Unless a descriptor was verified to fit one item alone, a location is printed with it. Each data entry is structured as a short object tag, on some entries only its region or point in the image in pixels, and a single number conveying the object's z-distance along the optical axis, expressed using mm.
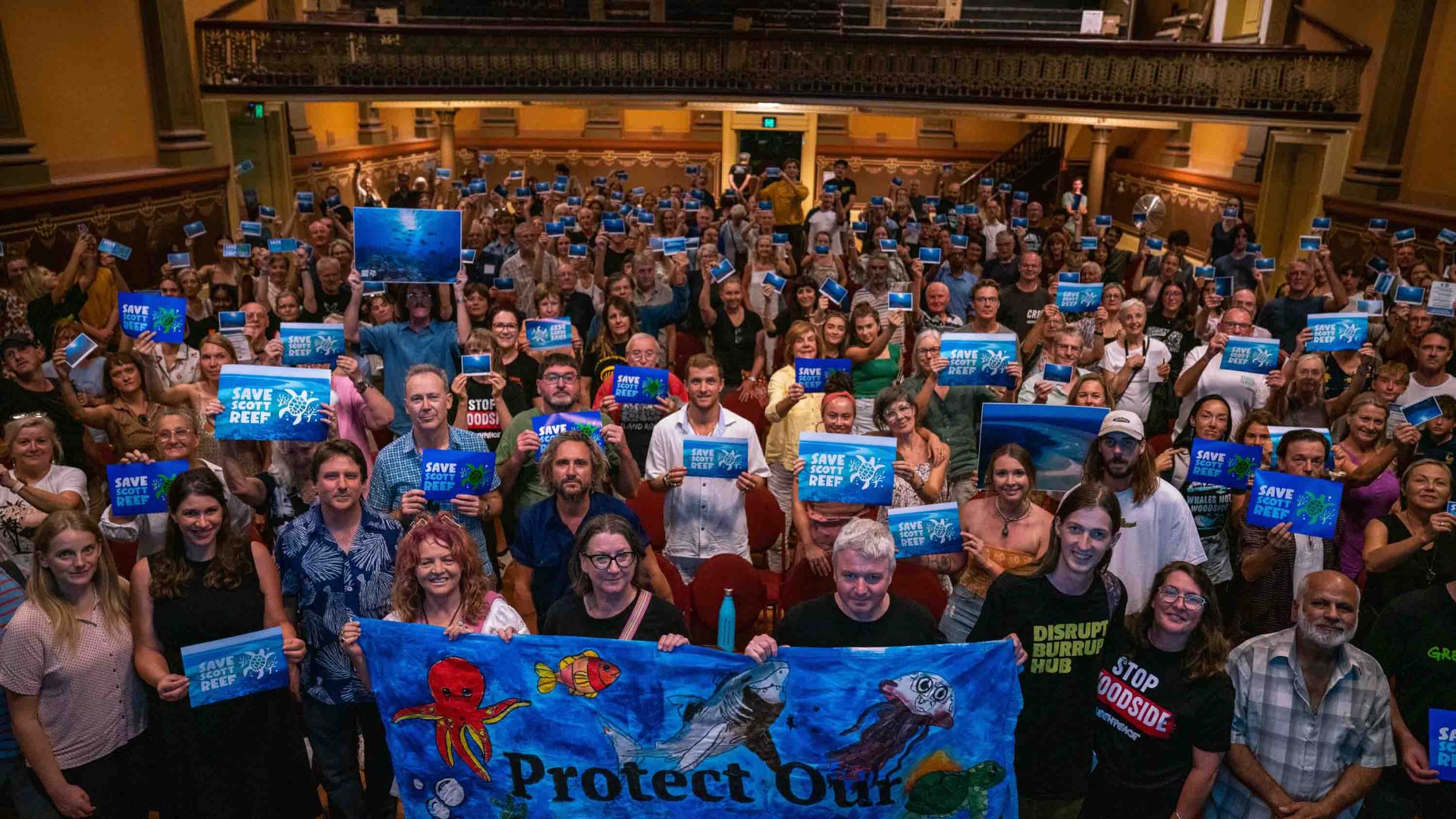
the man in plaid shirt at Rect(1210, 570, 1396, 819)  3371
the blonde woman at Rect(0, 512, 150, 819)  3373
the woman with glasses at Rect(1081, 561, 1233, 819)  3291
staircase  22250
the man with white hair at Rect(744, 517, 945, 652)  3418
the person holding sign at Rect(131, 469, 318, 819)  3539
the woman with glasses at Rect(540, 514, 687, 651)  3512
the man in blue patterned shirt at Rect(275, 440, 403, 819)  3787
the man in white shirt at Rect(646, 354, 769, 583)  5090
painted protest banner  3377
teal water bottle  3438
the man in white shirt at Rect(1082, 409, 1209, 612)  4328
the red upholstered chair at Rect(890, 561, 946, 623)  4652
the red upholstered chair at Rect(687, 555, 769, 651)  4859
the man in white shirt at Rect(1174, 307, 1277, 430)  6355
